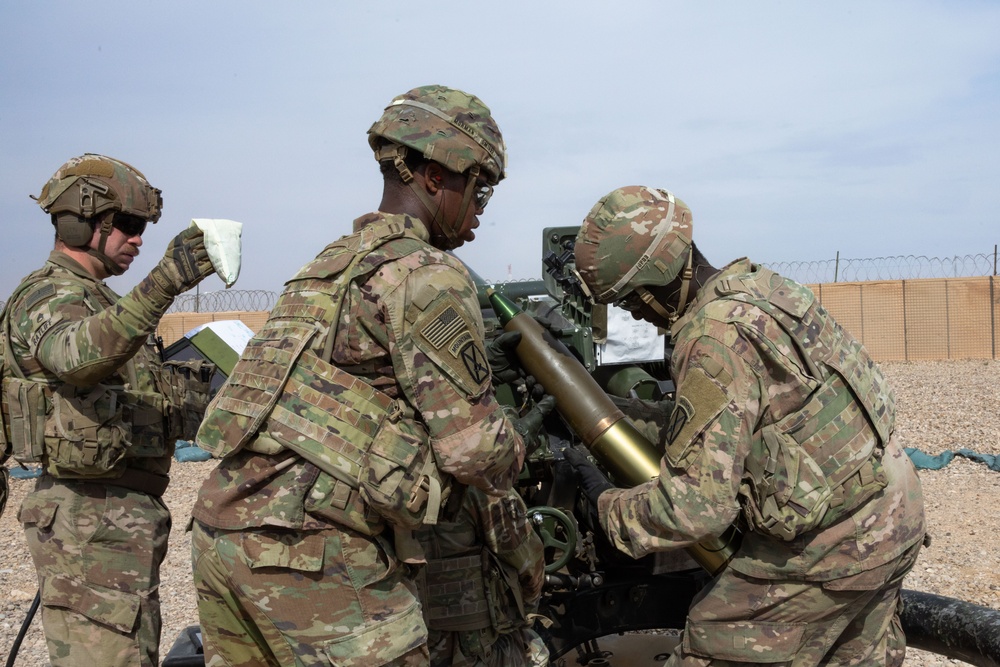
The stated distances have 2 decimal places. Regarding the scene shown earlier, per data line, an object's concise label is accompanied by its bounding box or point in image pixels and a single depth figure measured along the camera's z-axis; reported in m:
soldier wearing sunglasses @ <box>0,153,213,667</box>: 3.69
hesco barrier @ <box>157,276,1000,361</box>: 21.25
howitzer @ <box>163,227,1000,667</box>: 3.96
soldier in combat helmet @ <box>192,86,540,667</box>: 2.61
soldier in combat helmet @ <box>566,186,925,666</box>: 2.99
